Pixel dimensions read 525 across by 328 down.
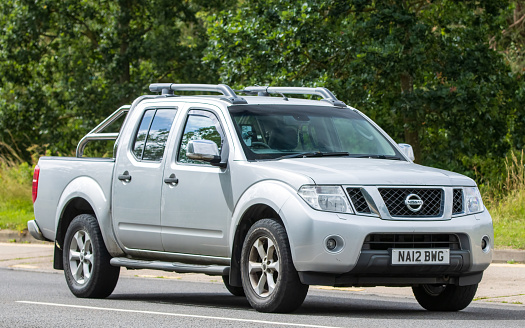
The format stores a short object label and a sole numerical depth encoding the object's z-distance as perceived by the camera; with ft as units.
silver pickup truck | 54.80
